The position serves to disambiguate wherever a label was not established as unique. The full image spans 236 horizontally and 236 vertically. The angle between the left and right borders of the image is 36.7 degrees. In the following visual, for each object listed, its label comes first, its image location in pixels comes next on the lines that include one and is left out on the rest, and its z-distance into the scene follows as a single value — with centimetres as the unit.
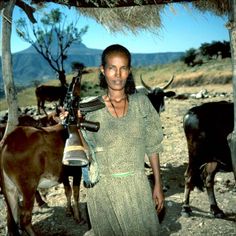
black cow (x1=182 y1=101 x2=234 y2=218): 484
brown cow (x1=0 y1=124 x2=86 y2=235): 407
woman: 219
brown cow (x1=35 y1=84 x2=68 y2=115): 1977
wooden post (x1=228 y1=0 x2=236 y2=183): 345
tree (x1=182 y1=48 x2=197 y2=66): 3222
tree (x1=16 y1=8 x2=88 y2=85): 1848
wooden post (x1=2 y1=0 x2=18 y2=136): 430
